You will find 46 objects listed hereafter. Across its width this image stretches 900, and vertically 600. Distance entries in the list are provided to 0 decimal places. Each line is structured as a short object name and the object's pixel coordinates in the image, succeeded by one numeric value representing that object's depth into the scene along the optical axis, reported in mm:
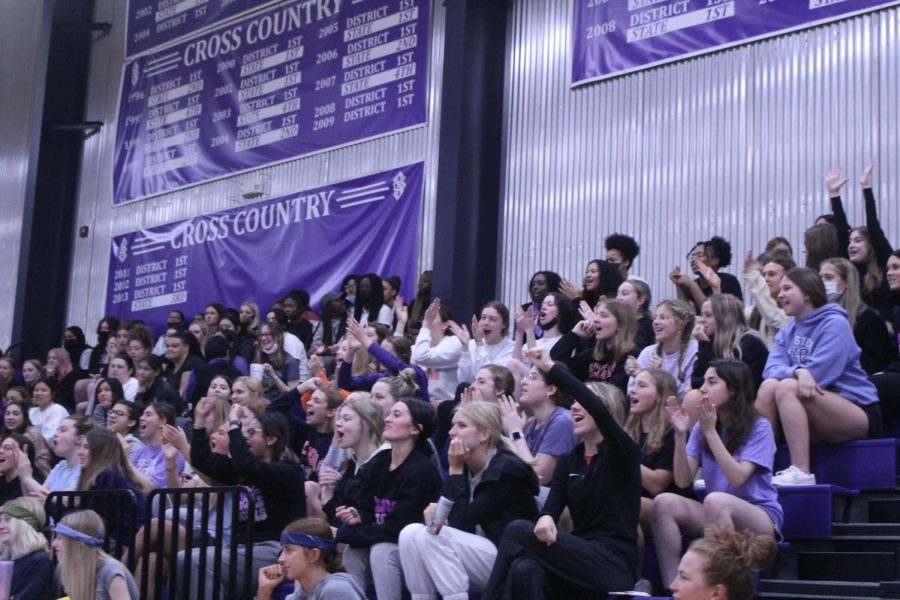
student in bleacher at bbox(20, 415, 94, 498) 7762
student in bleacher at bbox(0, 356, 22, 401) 11414
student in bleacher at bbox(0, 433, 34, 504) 7859
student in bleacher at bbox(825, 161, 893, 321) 6797
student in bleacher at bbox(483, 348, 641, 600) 4777
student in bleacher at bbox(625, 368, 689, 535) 5477
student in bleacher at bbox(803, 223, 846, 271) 6934
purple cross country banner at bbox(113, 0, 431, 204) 11906
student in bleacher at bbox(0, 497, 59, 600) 5832
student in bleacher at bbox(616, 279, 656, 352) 7398
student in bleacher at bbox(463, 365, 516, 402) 6465
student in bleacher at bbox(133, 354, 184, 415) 9742
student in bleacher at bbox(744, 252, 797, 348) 6684
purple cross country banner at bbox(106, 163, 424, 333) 11633
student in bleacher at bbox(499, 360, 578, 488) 5871
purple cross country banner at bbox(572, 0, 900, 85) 8891
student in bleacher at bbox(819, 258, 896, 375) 6277
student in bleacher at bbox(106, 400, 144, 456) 8008
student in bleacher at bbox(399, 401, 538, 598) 5293
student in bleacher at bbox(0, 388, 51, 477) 9141
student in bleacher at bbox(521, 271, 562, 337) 8672
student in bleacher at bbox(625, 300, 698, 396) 6555
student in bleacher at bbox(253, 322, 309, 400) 9977
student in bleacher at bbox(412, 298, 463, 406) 8398
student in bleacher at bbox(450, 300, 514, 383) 8188
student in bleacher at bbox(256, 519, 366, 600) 5086
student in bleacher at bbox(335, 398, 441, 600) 5754
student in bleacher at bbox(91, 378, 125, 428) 9336
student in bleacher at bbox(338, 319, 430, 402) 7992
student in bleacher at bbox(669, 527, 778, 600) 3717
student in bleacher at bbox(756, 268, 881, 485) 5609
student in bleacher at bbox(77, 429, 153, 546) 6730
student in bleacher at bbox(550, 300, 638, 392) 6852
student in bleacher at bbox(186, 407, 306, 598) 6246
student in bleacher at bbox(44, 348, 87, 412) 11930
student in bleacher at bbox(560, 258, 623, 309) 8109
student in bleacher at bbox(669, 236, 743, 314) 7801
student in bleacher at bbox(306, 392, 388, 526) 6469
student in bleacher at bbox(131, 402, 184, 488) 7570
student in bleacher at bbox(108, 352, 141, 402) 10297
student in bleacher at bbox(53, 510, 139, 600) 5500
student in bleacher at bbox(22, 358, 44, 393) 12180
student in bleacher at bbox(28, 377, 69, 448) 10547
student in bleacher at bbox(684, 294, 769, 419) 6262
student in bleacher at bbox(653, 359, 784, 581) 5004
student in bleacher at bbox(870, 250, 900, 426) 6031
